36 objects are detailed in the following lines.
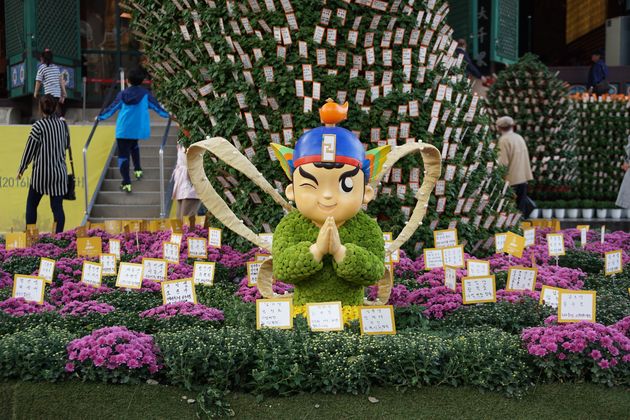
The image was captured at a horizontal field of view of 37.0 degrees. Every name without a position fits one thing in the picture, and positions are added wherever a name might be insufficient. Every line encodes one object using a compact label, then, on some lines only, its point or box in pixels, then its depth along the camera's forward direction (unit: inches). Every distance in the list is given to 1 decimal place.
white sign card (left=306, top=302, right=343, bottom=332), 198.4
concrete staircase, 473.4
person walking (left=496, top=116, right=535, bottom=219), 438.0
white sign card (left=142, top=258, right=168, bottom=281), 257.9
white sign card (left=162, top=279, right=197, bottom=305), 228.8
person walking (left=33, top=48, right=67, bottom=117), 569.3
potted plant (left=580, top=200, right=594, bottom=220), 597.6
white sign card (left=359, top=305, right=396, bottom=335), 196.5
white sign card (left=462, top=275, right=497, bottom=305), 225.8
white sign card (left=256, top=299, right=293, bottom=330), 198.1
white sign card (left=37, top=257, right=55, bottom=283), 257.9
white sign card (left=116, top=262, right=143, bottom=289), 249.1
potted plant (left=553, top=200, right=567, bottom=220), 585.0
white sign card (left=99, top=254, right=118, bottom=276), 273.4
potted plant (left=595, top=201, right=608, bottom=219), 603.2
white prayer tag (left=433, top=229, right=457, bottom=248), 285.6
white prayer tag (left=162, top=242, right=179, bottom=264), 278.5
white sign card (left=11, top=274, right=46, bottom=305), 234.1
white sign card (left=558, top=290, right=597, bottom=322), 198.2
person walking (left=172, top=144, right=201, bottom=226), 425.4
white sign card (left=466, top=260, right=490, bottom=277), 251.6
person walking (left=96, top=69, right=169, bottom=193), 464.4
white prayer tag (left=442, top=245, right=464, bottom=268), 271.3
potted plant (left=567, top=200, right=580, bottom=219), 592.1
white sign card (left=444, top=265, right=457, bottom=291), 247.8
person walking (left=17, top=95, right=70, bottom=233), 370.3
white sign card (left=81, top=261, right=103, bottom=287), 257.4
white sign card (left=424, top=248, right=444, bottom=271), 271.1
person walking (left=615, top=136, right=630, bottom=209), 465.1
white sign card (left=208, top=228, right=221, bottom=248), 296.4
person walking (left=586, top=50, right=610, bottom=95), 738.8
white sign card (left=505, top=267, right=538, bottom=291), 244.2
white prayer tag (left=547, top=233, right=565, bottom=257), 291.4
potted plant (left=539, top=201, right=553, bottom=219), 574.9
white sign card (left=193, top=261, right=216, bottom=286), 259.7
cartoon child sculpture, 203.9
